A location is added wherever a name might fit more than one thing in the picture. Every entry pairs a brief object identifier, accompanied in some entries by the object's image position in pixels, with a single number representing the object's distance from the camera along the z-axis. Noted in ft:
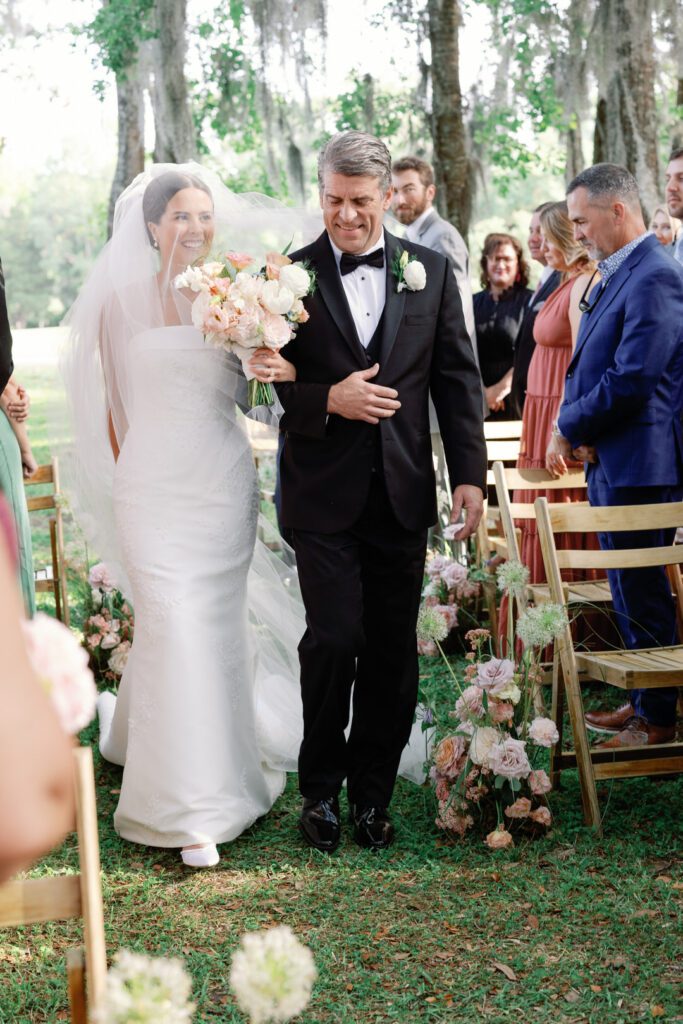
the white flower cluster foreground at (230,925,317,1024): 4.63
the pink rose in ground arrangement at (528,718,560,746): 13.66
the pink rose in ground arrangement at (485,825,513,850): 13.38
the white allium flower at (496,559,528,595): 13.62
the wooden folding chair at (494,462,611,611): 16.02
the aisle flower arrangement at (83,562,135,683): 20.90
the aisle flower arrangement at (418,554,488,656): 21.11
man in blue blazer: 15.57
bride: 14.03
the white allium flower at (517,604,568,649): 12.96
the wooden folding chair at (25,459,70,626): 20.95
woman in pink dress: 19.47
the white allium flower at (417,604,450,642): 13.83
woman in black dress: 26.84
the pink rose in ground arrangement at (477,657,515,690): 13.74
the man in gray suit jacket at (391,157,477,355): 23.63
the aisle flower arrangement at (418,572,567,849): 13.52
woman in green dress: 13.60
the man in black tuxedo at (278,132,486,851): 13.21
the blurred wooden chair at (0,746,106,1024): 5.32
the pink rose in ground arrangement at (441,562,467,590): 21.13
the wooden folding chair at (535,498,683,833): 13.88
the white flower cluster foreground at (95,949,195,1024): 4.38
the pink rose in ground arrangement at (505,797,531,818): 13.44
